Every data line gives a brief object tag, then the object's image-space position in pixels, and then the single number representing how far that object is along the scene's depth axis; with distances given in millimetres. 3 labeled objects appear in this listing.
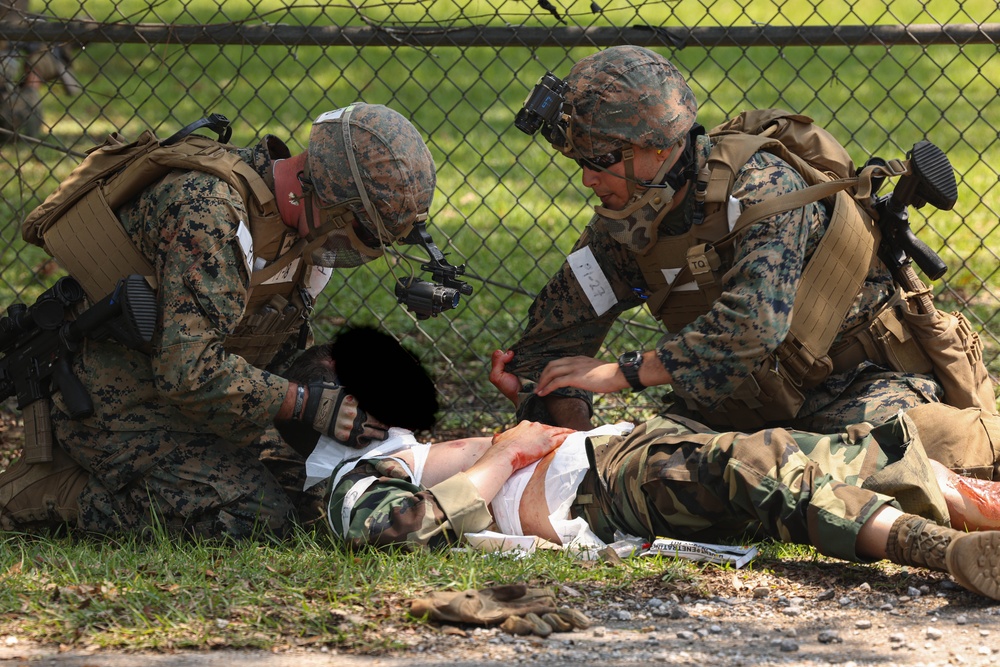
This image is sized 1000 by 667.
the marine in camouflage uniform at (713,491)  6402
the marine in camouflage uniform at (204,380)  6977
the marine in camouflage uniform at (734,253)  7074
